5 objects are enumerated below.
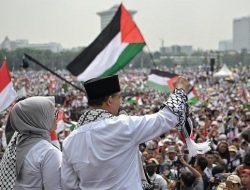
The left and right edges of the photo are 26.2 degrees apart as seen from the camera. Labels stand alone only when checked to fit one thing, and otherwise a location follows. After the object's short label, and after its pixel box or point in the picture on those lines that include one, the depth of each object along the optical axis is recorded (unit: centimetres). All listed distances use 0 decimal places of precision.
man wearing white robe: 256
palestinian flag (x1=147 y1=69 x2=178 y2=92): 1537
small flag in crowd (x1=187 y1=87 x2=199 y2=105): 1655
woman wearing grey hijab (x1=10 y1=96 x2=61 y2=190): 277
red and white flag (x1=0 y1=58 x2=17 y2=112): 1056
